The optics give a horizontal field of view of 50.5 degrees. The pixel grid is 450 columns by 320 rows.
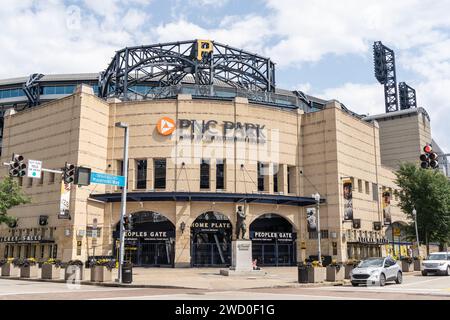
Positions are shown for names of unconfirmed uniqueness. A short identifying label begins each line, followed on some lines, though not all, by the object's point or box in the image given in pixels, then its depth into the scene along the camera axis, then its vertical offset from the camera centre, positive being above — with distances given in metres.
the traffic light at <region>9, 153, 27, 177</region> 24.67 +3.83
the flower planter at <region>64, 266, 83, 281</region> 30.75 -2.06
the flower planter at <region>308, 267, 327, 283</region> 29.27 -2.09
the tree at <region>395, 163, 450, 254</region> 53.38 +4.43
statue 37.00 +1.35
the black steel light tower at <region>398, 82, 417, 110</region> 111.12 +33.42
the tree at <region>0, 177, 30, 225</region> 44.12 +4.05
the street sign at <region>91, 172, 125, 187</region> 29.50 +3.84
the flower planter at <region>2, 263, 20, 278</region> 35.22 -2.15
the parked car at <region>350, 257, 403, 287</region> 26.44 -1.78
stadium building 46.69 +6.16
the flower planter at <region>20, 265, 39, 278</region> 33.59 -2.16
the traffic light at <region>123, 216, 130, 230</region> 28.88 +1.07
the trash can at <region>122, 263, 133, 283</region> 27.70 -1.90
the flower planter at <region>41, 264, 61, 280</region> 32.06 -2.06
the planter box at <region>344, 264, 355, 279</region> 32.06 -1.97
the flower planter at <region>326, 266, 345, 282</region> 30.42 -2.07
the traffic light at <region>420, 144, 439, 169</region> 22.91 +3.85
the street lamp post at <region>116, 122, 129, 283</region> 28.46 +1.96
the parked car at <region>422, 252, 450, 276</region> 35.00 -1.84
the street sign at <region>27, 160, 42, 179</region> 26.86 +4.06
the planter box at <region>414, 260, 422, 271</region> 42.62 -2.18
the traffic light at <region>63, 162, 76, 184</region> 27.25 +3.84
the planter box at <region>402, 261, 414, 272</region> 40.88 -2.17
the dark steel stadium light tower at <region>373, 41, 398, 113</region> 110.25 +38.78
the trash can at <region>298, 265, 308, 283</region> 29.08 -2.02
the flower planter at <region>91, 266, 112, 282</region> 28.70 -1.98
